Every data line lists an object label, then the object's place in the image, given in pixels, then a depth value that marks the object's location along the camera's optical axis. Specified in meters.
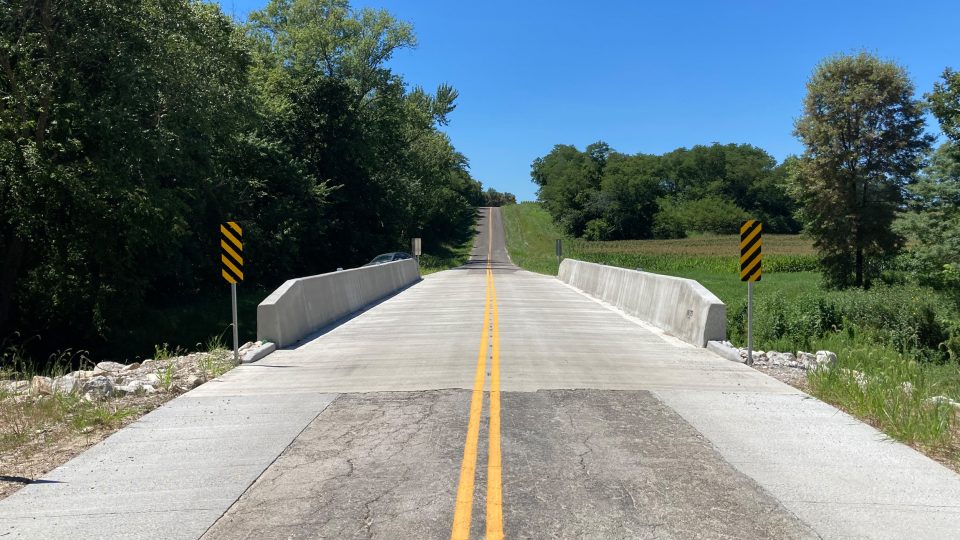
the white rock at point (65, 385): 8.91
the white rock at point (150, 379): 9.59
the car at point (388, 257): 40.62
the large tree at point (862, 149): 42.38
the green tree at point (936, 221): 32.56
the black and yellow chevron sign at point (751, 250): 11.81
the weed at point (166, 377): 9.43
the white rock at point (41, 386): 8.82
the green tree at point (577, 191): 132.50
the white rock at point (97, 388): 8.70
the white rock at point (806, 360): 11.20
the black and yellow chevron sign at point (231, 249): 11.87
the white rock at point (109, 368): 11.50
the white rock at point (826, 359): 10.59
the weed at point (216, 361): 10.58
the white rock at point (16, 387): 9.47
